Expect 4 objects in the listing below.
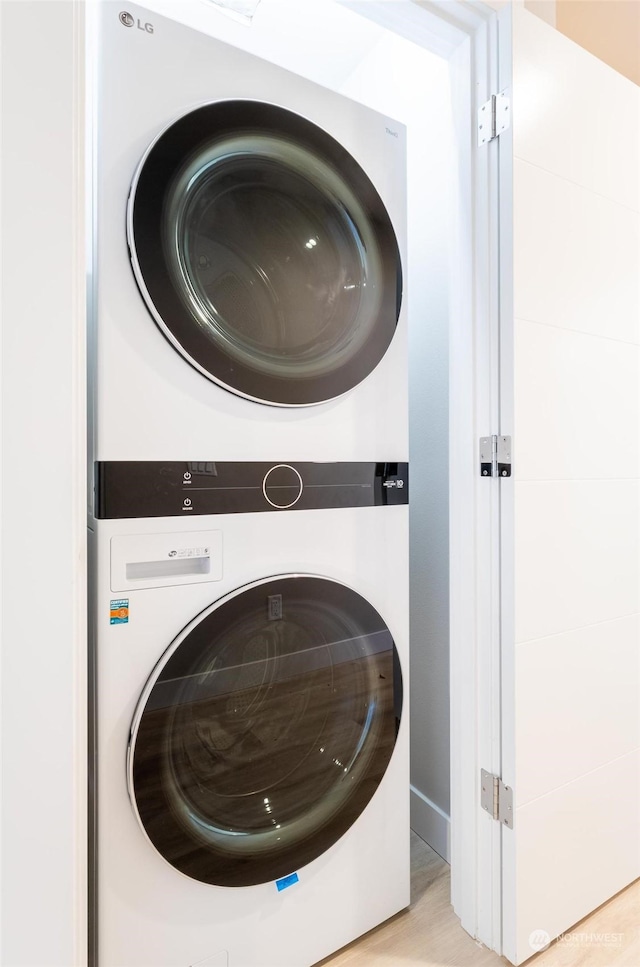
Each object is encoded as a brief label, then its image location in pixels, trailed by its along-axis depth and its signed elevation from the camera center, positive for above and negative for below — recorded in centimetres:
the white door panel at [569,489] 117 -1
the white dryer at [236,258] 90 +43
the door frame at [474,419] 119 +15
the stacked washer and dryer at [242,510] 90 -5
